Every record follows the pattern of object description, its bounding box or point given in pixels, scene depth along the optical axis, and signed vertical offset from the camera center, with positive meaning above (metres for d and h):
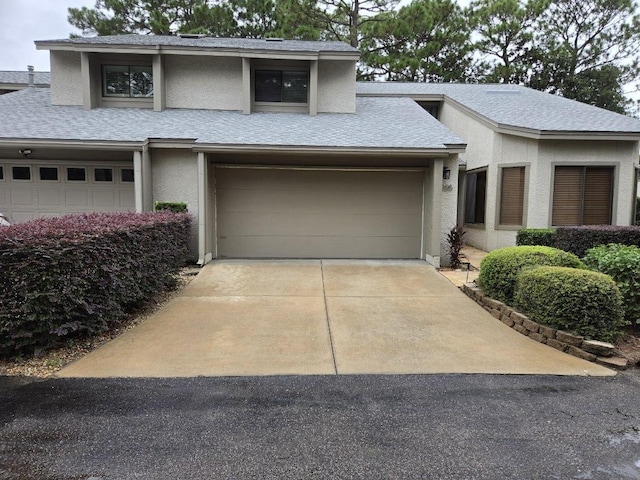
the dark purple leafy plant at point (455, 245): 9.02 -0.92
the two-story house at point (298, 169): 9.16 +0.80
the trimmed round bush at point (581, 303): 4.64 -1.15
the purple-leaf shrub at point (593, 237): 7.33 -0.59
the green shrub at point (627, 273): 5.11 -0.88
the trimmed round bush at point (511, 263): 5.93 -0.88
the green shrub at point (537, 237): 8.59 -0.70
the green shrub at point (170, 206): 8.94 -0.12
